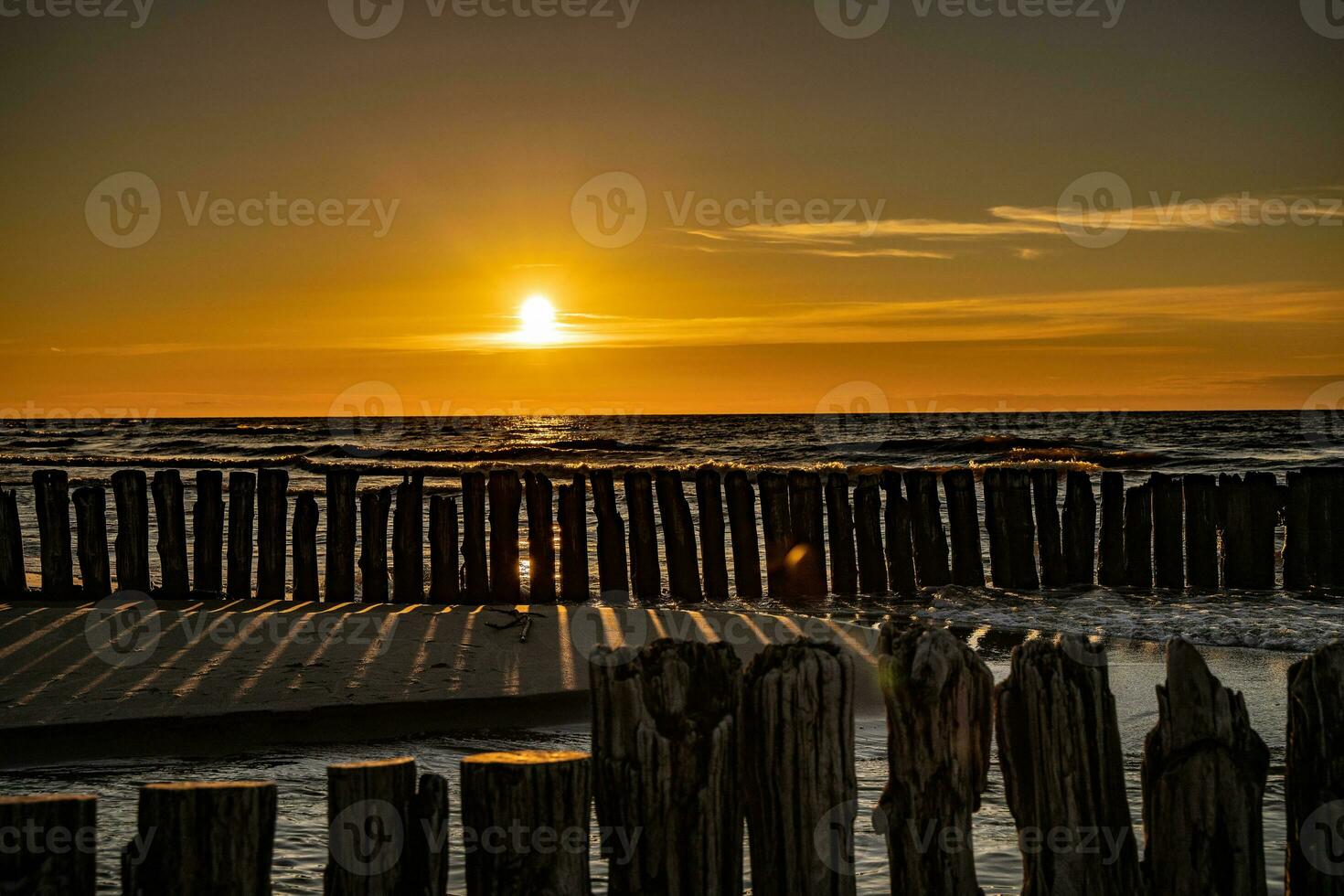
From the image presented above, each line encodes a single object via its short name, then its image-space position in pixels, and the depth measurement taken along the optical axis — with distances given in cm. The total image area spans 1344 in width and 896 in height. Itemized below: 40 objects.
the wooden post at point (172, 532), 907
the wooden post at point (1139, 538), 1055
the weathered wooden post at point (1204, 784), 284
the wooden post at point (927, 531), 1029
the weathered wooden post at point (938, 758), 280
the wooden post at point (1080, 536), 1061
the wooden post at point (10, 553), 905
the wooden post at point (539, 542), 952
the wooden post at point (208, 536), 923
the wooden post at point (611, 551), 975
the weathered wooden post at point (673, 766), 277
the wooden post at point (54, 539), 904
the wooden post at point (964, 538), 1040
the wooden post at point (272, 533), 923
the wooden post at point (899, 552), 1023
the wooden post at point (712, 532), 998
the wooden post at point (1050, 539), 1057
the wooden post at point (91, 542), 909
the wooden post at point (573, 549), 959
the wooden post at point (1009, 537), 1062
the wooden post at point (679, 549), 991
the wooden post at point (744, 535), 1005
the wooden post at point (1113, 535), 1056
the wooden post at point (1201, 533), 1049
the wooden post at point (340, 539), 927
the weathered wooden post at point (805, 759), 279
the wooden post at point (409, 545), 934
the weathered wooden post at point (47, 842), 251
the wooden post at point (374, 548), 931
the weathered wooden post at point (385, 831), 265
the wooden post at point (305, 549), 928
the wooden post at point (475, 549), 942
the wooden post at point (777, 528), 1004
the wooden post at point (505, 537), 943
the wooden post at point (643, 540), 982
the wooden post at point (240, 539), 920
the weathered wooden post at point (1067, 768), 284
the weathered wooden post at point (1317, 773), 287
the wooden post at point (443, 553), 931
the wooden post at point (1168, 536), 1055
